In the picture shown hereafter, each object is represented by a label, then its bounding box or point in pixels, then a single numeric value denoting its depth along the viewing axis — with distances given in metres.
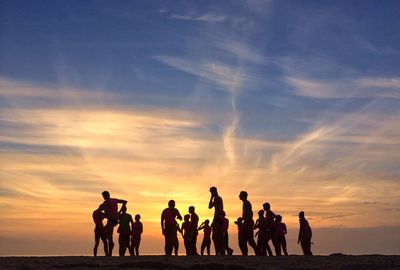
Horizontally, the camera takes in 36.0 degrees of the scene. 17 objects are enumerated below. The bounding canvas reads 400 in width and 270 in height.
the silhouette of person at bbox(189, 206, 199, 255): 24.92
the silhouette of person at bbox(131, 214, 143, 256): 27.05
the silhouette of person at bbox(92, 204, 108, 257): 21.48
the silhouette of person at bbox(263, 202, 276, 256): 23.80
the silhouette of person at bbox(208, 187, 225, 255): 21.94
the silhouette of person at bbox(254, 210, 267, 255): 23.83
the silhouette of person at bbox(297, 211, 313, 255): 25.39
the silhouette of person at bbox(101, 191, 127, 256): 21.47
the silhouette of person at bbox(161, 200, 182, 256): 22.56
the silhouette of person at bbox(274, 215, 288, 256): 24.56
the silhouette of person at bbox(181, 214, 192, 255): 25.64
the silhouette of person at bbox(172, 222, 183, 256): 22.86
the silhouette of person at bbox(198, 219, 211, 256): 25.75
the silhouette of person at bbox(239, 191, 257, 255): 22.41
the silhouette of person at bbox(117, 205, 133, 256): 22.83
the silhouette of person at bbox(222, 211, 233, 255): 23.18
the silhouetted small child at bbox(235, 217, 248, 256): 23.33
